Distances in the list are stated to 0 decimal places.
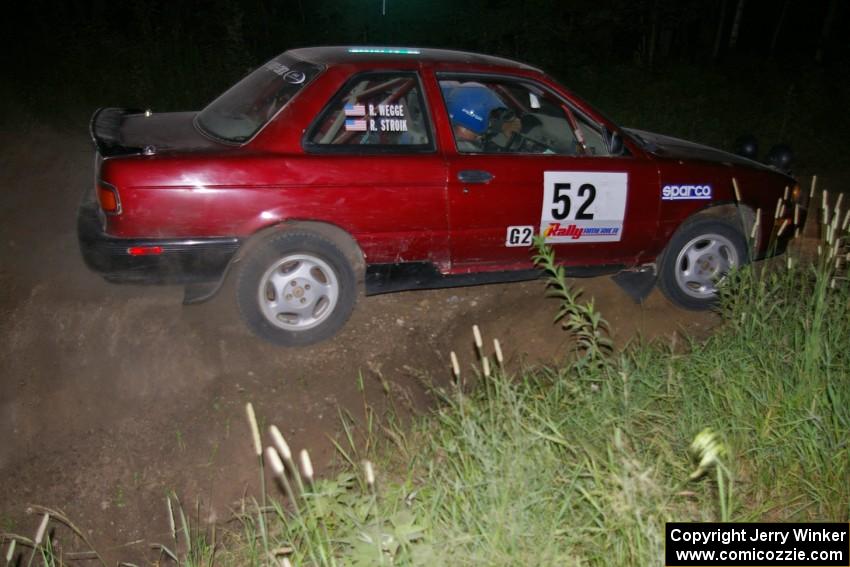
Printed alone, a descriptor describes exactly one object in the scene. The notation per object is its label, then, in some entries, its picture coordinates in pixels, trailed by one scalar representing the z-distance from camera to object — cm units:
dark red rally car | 419
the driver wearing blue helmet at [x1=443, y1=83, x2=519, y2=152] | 493
